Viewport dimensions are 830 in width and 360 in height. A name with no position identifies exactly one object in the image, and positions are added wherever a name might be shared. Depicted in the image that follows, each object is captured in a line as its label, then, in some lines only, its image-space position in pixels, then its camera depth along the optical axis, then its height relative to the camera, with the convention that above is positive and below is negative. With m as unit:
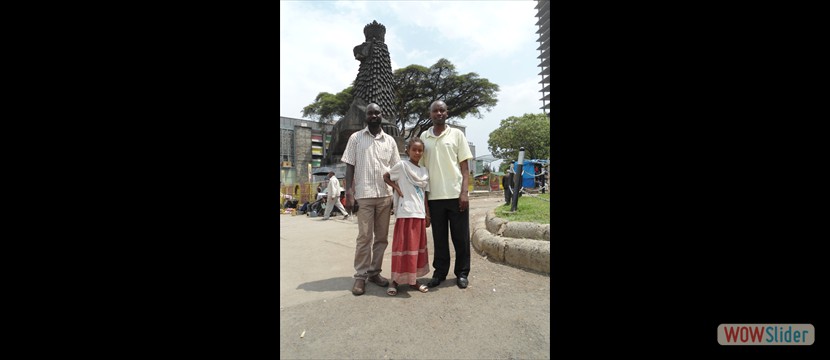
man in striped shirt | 2.70 -0.04
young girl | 2.56 -0.25
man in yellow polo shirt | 2.66 -0.05
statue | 13.82 +4.63
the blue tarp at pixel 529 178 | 15.48 +0.28
